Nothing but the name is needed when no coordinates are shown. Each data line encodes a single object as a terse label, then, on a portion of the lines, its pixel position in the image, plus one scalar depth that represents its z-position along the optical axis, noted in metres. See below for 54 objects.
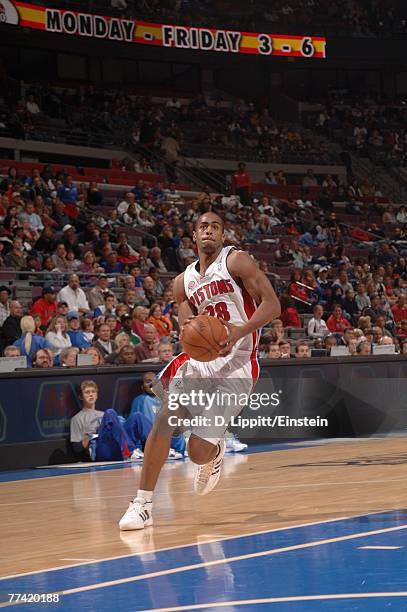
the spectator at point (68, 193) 21.70
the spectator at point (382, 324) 19.12
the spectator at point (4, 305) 15.31
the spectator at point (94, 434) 12.68
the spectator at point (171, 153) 29.69
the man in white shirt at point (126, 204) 22.59
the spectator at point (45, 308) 15.88
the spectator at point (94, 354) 13.57
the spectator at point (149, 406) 13.17
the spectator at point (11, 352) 13.12
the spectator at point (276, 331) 16.03
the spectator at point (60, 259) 18.12
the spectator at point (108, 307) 16.47
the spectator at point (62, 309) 15.03
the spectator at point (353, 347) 16.58
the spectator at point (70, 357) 13.30
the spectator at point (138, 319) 15.41
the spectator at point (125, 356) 13.84
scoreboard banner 26.58
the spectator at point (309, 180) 32.42
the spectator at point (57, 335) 14.43
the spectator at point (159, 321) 16.18
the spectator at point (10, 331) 14.70
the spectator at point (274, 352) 15.45
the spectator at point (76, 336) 14.88
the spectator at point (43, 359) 13.03
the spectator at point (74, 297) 16.48
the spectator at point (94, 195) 22.70
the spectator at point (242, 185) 27.39
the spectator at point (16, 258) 17.88
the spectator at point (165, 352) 13.98
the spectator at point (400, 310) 21.61
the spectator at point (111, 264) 19.12
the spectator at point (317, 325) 19.44
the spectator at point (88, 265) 18.61
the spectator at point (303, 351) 15.84
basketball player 7.40
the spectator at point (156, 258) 20.36
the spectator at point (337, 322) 19.86
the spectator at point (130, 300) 16.75
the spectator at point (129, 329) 15.17
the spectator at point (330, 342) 17.06
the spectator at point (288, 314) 20.20
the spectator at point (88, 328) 15.16
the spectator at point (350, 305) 21.12
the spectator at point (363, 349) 16.36
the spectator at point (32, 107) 29.11
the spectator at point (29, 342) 14.13
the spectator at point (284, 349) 15.59
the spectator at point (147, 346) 14.62
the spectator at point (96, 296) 16.94
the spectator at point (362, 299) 21.36
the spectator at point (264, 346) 15.72
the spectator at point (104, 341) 14.60
